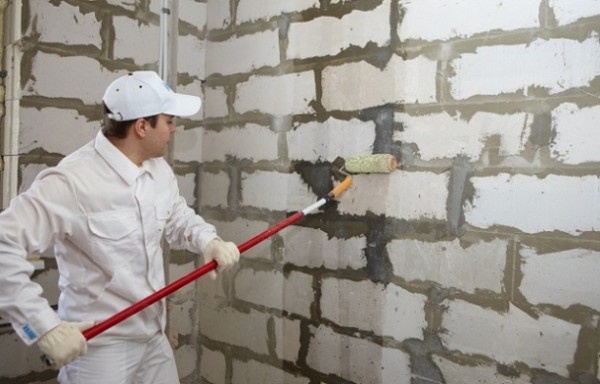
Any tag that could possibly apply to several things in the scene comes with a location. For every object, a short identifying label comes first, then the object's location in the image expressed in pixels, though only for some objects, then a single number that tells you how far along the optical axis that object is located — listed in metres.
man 1.26
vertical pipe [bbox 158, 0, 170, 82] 2.00
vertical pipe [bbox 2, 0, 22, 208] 1.80
